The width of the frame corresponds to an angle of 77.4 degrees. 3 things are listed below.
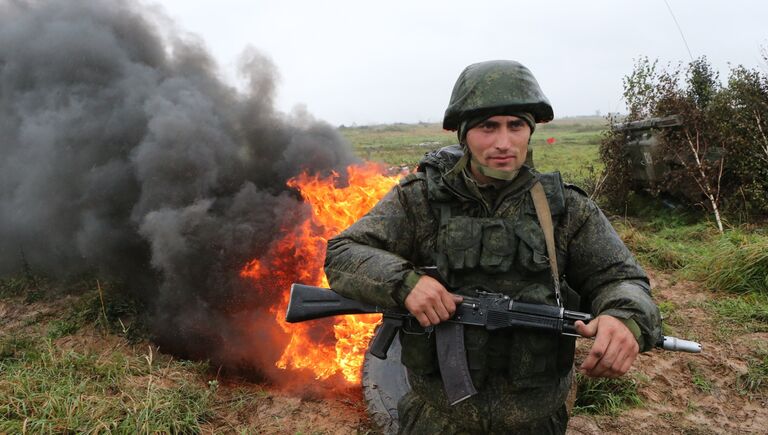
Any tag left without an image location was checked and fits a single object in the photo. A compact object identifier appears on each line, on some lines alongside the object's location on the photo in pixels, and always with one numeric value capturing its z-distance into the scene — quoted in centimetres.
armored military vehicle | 887
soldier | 184
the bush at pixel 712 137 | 794
